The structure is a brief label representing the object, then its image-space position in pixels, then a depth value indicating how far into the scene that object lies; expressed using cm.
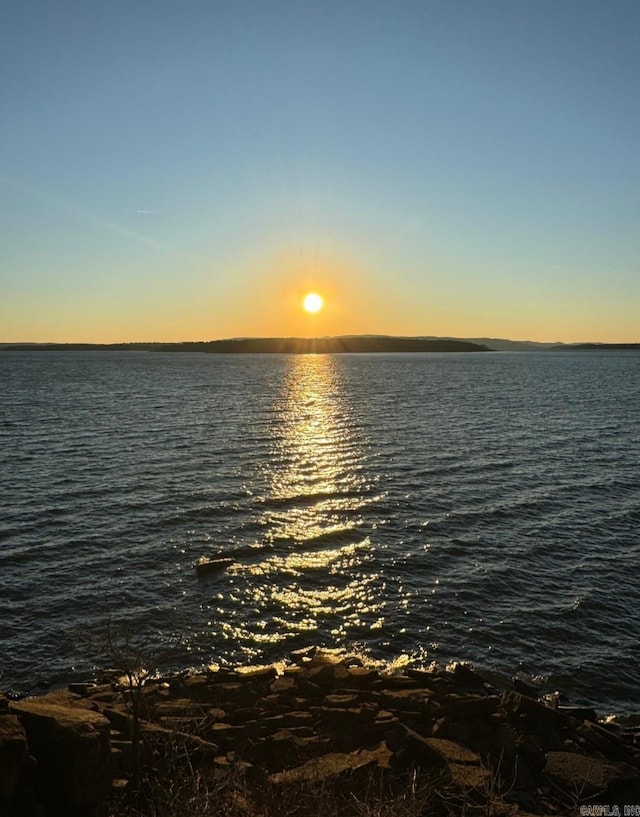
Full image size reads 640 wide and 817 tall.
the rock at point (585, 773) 1452
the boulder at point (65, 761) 1198
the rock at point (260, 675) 2036
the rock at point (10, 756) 1116
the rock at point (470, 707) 1739
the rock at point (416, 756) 1480
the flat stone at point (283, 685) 1938
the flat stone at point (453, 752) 1532
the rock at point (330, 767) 1416
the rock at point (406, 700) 1809
